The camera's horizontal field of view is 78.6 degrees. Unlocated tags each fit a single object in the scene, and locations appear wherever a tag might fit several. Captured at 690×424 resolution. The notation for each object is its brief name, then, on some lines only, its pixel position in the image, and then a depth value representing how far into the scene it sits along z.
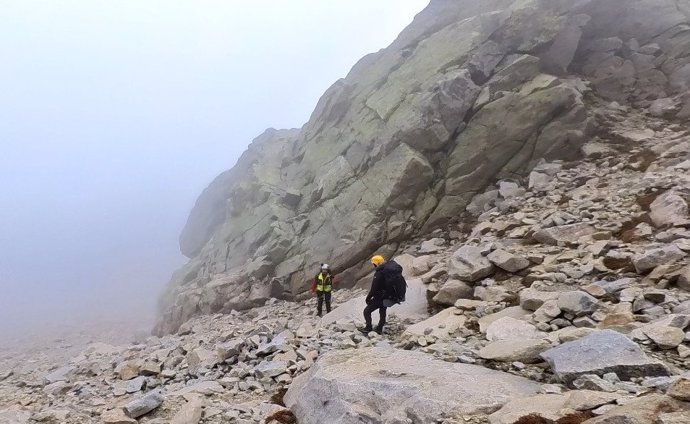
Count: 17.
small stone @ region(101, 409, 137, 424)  9.28
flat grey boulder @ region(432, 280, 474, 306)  14.96
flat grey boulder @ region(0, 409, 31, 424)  10.47
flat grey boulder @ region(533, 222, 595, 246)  16.08
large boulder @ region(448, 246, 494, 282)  15.35
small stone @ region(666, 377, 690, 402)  4.53
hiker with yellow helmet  13.37
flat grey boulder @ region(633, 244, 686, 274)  11.63
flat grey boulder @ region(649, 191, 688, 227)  14.27
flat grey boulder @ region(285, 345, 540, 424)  6.66
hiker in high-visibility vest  20.02
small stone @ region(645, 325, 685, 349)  7.55
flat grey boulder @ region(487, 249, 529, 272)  14.98
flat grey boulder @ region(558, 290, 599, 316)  10.20
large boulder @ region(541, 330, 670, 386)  6.66
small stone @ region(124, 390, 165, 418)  9.69
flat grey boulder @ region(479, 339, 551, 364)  8.34
